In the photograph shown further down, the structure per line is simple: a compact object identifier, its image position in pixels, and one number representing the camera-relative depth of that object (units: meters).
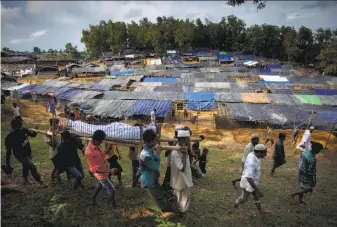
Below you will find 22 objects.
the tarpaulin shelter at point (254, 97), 20.89
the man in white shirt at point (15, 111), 13.07
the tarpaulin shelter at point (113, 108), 18.77
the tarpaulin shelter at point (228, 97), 21.44
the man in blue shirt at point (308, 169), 5.23
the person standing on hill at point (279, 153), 7.39
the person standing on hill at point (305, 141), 8.33
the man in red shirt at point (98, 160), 4.45
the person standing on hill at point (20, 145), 5.29
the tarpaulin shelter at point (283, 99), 20.56
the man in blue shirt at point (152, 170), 4.02
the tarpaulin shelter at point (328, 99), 20.52
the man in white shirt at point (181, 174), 4.02
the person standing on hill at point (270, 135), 16.02
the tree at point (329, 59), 38.72
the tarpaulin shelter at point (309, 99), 20.67
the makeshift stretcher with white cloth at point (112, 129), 6.12
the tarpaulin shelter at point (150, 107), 18.84
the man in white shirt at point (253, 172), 4.45
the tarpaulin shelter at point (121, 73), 36.78
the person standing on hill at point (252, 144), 5.56
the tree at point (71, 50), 75.69
